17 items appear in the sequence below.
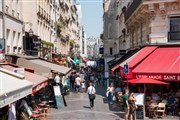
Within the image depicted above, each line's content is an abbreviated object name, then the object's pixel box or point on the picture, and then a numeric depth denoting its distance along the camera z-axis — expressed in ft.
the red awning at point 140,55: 75.10
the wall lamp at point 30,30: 103.96
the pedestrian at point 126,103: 60.41
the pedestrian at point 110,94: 81.97
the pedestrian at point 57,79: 94.58
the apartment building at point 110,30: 220.23
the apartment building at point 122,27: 129.18
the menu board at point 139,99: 63.16
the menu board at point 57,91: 76.74
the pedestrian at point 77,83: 112.86
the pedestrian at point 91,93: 75.10
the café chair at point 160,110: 64.85
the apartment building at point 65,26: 207.48
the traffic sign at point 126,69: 66.54
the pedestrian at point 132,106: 59.93
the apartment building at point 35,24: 105.46
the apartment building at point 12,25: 76.79
